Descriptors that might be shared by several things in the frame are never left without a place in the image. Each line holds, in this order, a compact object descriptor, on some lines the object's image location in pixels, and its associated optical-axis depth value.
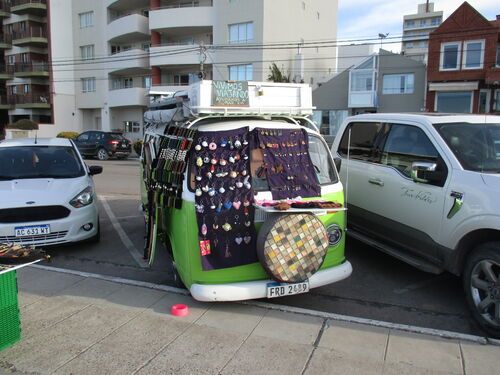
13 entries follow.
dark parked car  24.84
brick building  28.47
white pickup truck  4.02
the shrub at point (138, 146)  23.93
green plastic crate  3.35
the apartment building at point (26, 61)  44.91
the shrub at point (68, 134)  34.34
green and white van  4.10
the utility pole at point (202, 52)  28.69
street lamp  29.34
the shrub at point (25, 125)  38.09
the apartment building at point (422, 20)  95.88
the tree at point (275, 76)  29.83
